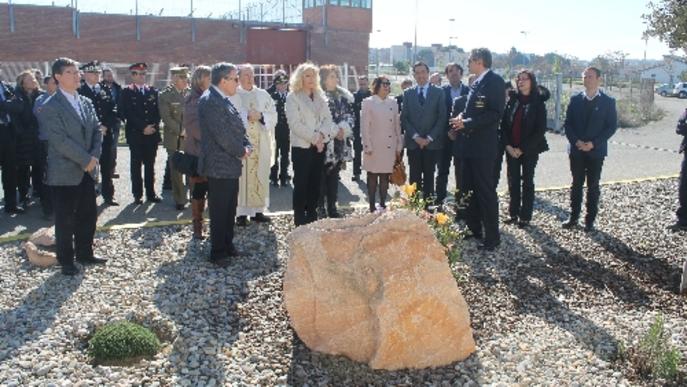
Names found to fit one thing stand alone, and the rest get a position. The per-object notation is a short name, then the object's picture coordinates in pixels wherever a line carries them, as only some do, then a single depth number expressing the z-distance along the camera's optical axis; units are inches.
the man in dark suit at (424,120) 338.6
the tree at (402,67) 2522.1
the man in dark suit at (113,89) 396.2
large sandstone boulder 177.0
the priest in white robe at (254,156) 322.3
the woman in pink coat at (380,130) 341.4
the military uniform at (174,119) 359.3
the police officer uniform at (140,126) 373.7
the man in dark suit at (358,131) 466.0
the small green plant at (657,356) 174.2
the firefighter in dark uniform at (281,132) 424.5
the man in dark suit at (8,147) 340.8
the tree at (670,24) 342.3
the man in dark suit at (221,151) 250.4
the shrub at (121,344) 180.9
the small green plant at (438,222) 223.9
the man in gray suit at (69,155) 238.4
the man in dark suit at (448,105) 361.7
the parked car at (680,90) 2091.5
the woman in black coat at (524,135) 319.9
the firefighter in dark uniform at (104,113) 374.6
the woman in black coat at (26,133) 346.9
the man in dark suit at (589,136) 318.3
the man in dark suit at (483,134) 277.3
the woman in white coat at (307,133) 300.2
